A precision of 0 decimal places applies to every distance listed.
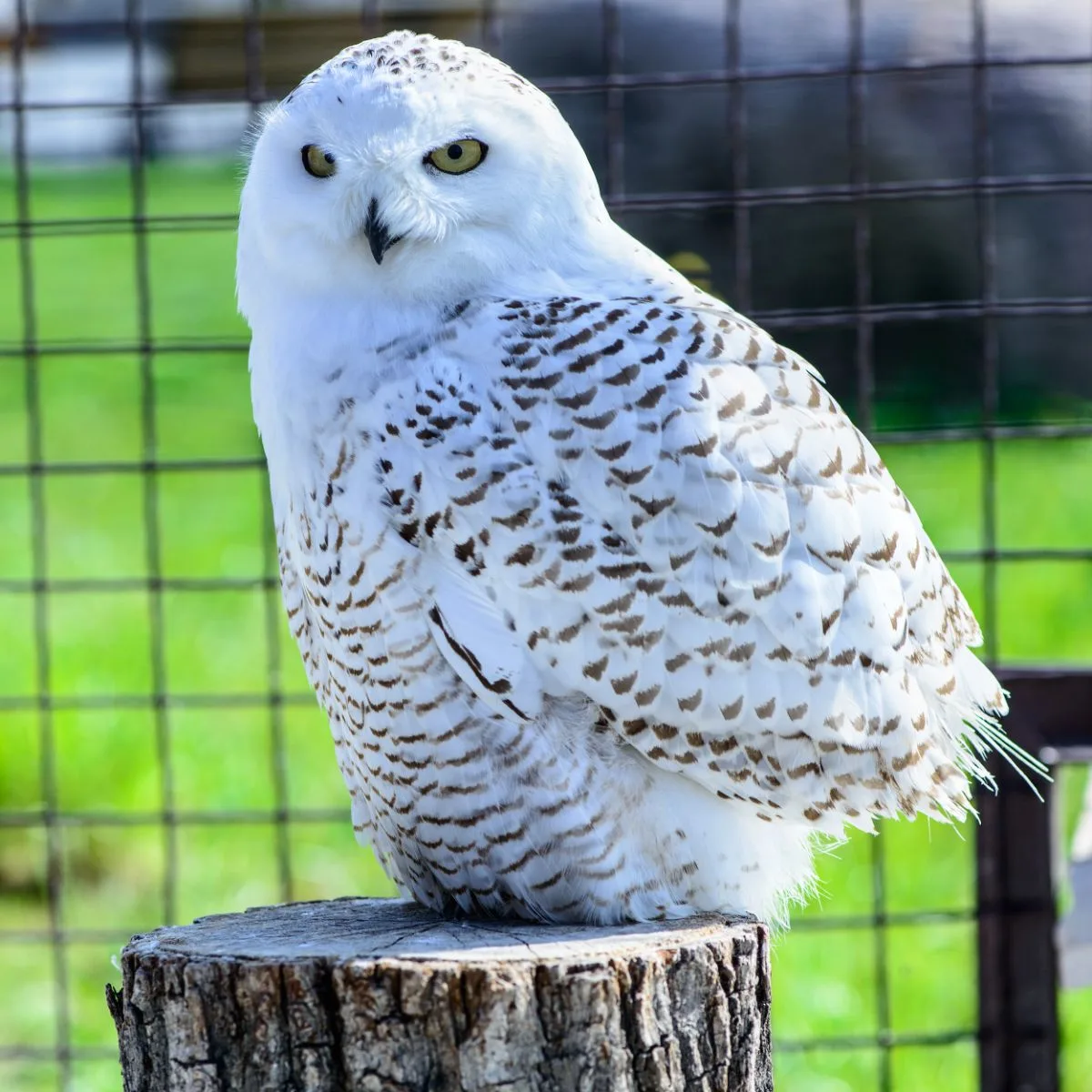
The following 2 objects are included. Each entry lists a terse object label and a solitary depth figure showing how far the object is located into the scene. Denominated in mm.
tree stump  7295
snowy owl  7373
